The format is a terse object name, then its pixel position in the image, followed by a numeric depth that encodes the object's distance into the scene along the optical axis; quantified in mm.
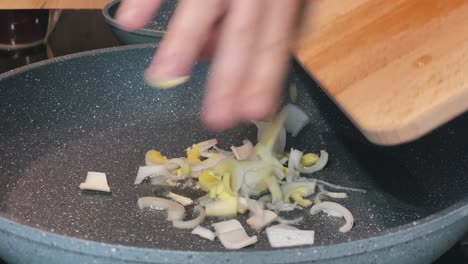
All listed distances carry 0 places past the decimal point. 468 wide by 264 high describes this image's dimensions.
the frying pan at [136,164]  583
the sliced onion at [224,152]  902
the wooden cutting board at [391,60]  596
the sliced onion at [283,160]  891
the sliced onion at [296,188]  838
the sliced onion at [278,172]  852
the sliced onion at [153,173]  863
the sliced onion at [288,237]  733
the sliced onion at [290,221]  791
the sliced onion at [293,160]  875
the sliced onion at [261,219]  777
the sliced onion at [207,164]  865
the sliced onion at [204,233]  758
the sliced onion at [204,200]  815
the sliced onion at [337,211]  784
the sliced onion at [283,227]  762
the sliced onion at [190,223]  774
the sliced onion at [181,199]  820
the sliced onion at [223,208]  795
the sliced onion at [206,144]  921
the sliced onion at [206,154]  908
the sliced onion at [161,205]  800
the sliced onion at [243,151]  893
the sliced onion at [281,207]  814
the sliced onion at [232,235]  730
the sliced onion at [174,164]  875
